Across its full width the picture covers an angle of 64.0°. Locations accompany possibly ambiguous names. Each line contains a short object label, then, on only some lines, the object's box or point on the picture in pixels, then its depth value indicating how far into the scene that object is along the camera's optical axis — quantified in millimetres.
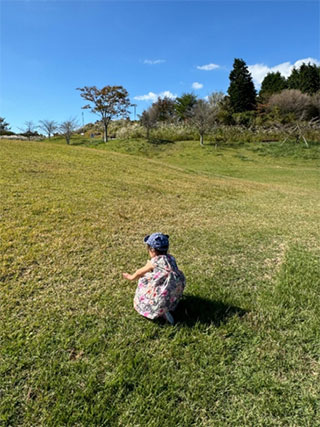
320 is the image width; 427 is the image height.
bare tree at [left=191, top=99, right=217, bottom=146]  23297
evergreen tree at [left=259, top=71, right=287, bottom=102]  36312
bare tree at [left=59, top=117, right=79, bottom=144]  28730
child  1938
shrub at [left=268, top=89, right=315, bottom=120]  29672
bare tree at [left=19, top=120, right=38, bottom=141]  35544
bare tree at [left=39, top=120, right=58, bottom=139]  32406
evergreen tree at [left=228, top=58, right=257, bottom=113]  34562
